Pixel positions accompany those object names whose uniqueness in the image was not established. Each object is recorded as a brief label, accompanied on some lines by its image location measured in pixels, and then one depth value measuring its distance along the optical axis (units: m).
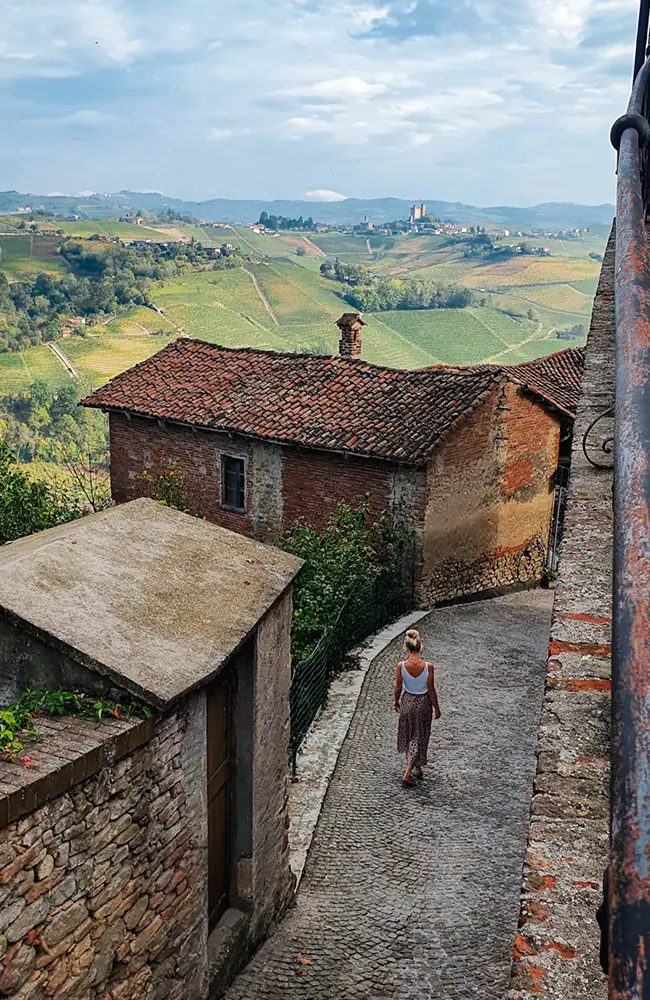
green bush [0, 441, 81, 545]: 16.17
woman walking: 9.52
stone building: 4.20
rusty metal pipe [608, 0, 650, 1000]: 0.77
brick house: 17.31
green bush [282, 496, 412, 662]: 14.03
